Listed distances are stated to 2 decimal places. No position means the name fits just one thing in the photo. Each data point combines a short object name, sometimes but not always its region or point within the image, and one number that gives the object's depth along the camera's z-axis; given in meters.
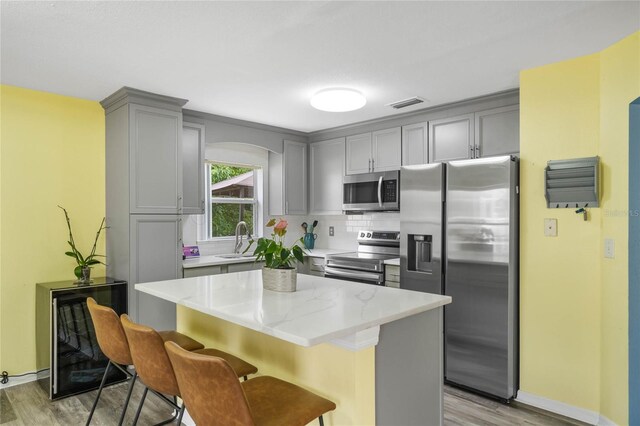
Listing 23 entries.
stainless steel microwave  4.06
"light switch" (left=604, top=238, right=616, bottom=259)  2.45
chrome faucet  4.49
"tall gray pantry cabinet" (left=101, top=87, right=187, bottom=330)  3.38
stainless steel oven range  3.88
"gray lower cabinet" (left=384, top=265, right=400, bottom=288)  3.73
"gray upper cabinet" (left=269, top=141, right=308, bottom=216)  4.86
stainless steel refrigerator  2.87
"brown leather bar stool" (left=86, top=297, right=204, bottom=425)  2.00
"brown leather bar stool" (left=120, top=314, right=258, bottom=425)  1.71
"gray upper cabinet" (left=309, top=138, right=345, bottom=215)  4.75
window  4.63
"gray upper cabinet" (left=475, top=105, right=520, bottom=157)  3.32
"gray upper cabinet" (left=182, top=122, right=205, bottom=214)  3.91
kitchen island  1.55
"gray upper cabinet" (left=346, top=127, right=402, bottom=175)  4.21
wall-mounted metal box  2.54
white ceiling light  3.19
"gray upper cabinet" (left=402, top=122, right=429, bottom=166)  3.96
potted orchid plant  3.30
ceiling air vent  3.57
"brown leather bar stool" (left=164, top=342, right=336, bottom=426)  1.31
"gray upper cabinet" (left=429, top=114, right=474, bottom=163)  3.62
